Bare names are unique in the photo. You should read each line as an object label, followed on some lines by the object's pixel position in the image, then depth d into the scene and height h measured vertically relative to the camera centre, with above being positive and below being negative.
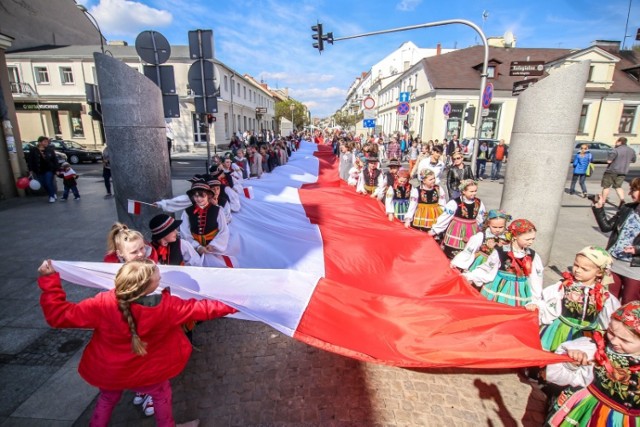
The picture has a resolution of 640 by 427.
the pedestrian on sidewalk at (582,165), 11.52 -0.83
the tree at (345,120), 75.06 +3.45
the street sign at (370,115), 18.62 +1.16
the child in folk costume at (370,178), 7.73 -0.96
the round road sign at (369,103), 14.93 +1.43
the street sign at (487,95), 9.56 +1.20
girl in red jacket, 2.08 -1.24
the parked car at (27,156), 9.72 -0.85
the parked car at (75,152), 21.03 -1.39
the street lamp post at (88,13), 7.61 +2.61
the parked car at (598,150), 24.03 -0.69
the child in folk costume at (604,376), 1.98 -1.46
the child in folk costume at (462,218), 4.67 -1.10
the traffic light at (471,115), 11.98 +0.80
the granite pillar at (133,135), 4.04 -0.06
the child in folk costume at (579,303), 2.68 -1.30
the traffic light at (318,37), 13.20 +3.74
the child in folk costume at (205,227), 3.92 -1.10
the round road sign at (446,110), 17.25 +1.36
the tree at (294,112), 68.06 +4.62
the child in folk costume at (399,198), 5.97 -1.07
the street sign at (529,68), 8.43 +1.76
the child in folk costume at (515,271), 3.29 -1.30
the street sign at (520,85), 7.80 +1.24
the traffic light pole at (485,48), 9.13 +2.41
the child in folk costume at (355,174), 9.08 -1.03
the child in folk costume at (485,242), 3.66 -1.13
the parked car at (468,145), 22.30 -0.44
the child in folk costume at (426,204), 5.39 -1.07
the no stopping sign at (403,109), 16.77 +1.34
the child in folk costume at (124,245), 2.70 -0.91
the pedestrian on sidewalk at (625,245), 3.54 -1.10
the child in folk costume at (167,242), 3.13 -1.04
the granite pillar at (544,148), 4.81 -0.13
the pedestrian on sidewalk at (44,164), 9.82 -1.03
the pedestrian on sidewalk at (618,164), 9.66 -0.66
